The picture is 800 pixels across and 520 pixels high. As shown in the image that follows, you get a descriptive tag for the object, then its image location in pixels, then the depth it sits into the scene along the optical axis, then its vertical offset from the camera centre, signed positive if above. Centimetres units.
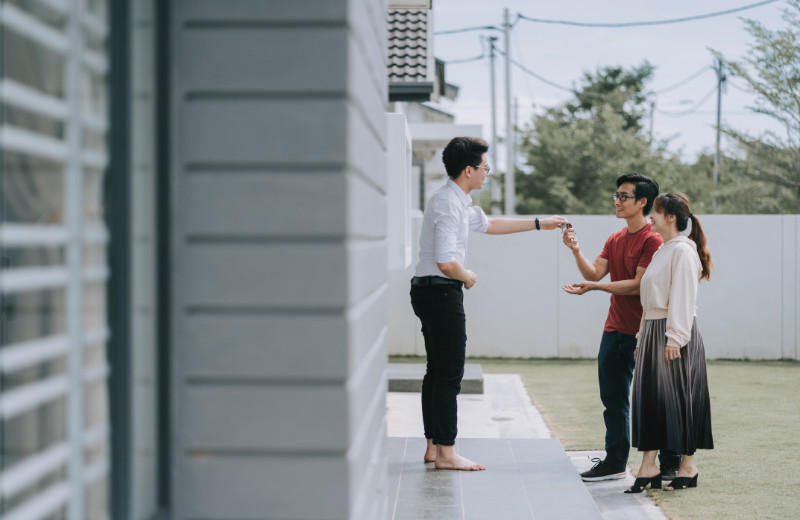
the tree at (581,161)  2906 +270
